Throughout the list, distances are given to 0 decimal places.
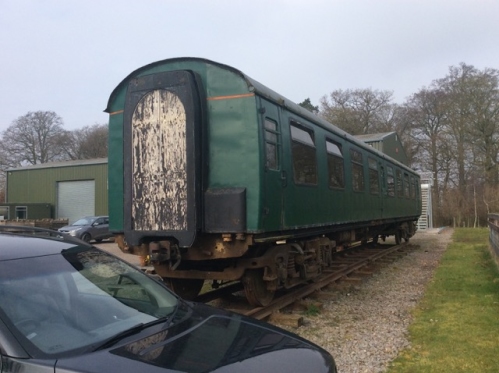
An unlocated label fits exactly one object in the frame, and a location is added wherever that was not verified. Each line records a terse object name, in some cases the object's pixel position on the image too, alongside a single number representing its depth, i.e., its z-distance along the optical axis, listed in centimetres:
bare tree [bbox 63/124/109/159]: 5834
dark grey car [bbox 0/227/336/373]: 221
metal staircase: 3206
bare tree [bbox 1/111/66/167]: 5262
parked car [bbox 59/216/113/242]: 2242
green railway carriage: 604
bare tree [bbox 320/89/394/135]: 5000
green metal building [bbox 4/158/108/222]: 3288
